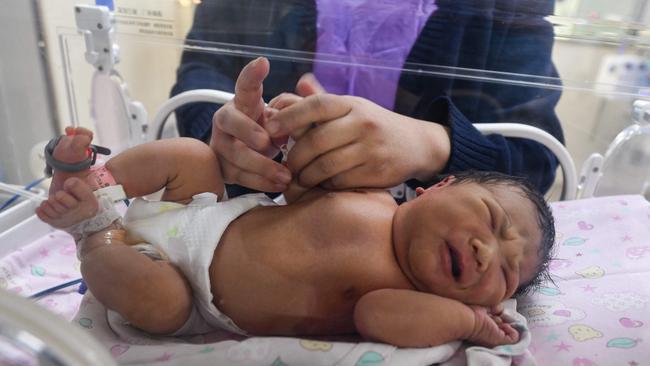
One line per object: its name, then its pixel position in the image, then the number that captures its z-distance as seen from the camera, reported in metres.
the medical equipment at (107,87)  1.16
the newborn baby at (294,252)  0.65
